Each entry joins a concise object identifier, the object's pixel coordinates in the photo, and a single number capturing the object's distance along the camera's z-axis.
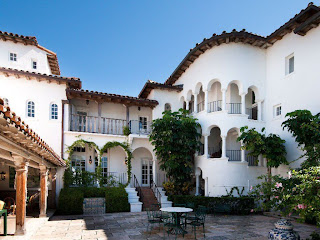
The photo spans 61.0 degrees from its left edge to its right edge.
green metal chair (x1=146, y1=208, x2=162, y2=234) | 9.84
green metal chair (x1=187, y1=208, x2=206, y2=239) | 9.33
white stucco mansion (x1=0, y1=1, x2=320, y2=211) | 14.70
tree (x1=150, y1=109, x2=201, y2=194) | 16.31
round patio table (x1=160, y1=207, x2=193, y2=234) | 9.45
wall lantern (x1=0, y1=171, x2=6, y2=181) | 15.31
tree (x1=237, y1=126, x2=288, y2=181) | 14.12
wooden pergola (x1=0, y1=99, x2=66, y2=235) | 5.19
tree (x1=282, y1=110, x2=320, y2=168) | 11.56
